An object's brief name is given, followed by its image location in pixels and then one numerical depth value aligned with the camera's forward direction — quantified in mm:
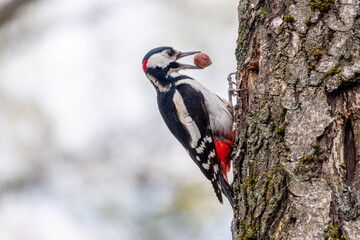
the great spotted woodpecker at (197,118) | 6699
